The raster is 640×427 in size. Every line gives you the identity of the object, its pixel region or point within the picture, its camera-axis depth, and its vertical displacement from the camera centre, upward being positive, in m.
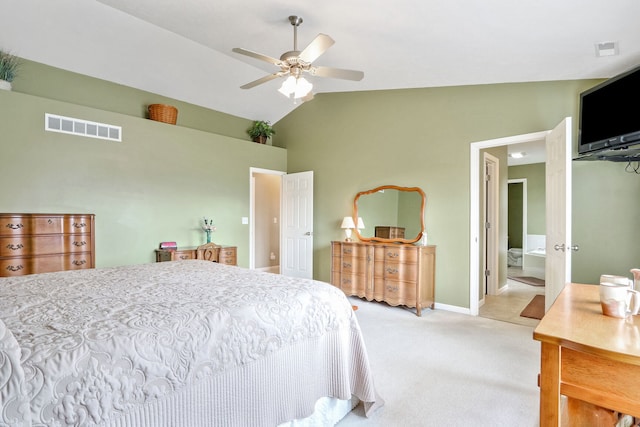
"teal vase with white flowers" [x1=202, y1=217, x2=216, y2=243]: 5.04 -0.19
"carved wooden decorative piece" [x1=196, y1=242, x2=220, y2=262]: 4.66 -0.53
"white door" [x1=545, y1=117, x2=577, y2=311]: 2.83 +0.04
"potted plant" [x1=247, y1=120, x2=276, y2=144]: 5.99 +1.53
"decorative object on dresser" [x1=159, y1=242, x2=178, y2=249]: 4.54 -0.42
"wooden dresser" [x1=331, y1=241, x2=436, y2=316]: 4.12 -0.78
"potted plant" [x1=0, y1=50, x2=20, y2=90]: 3.46 +1.58
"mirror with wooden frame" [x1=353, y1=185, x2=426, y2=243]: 4.52 +0.02
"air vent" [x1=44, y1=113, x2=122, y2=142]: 3.66 +1.03
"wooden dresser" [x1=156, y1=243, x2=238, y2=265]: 4.39 -0.55
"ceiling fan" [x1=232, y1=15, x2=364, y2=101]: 2.68 +1.27
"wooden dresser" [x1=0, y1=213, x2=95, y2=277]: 3.23 -0.29
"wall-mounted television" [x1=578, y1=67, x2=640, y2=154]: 2.38 +0.79
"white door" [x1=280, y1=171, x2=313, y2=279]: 5.73 -0.19
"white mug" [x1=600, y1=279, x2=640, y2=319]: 1.25 -0.33
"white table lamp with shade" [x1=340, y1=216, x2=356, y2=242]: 4.98 -0.16
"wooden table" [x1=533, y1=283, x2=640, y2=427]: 0.98 -0.48
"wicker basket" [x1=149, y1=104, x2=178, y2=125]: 4.58 +1.43
